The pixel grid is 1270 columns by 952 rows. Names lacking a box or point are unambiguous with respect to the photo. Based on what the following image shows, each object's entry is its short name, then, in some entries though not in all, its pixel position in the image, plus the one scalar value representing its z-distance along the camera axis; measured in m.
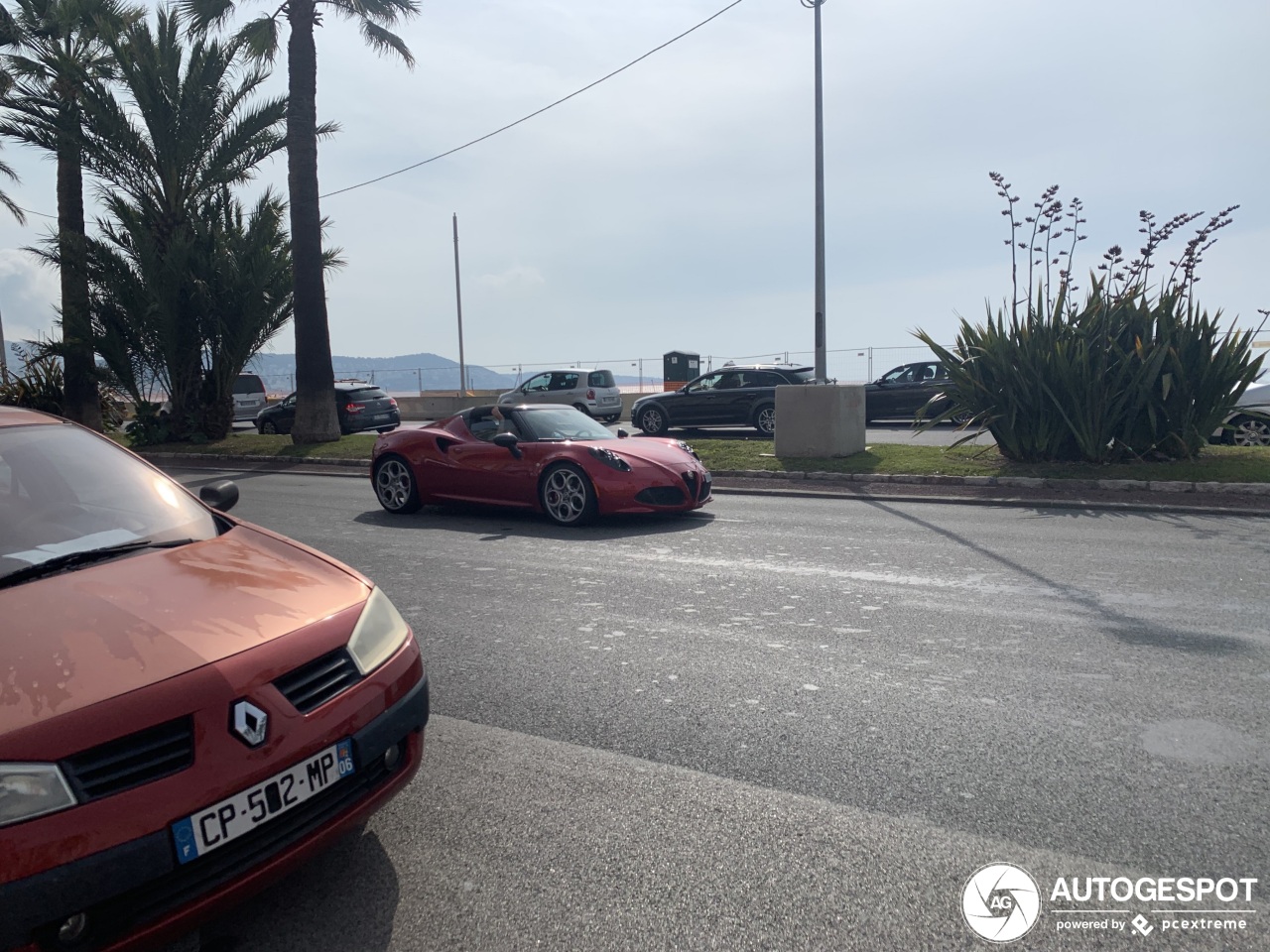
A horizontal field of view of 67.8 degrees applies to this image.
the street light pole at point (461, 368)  42.62
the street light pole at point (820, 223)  16.83
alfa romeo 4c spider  9.30
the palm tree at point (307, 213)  18.88
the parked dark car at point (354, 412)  24.20
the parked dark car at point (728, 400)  20.20
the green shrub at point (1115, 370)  11.93
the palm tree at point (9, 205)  30.12
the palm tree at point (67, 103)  20.48
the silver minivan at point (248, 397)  31.88
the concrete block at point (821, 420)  14.16
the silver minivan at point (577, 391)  27.16
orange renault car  2.11
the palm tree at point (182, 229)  20.20
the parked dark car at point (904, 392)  22.11
